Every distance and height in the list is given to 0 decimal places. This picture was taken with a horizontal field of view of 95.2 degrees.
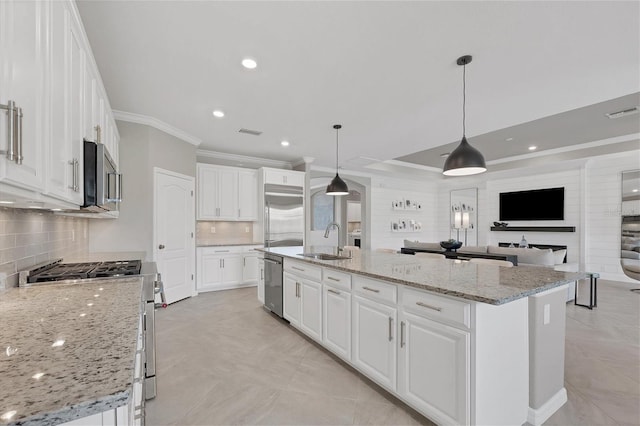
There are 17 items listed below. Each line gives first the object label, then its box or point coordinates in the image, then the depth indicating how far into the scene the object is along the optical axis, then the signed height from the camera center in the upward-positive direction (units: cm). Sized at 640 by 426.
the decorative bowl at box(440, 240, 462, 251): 459 -50
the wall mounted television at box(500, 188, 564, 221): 680 +22
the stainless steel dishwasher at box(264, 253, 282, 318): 362 -91
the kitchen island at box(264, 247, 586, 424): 157 -77
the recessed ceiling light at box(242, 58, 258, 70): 262 +137
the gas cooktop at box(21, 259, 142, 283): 177 -40
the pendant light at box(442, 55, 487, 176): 260 +49
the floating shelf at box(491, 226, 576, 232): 657 -36
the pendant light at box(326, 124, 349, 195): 429 +38
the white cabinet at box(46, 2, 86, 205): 120 +49
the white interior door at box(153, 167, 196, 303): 418 -30
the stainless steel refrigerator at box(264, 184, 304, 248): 575 -6
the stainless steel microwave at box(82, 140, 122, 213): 156 +21
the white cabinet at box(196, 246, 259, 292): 509 -99
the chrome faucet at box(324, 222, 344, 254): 335 -48
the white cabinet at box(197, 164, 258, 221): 530 +38
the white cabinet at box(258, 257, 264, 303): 412 -95
